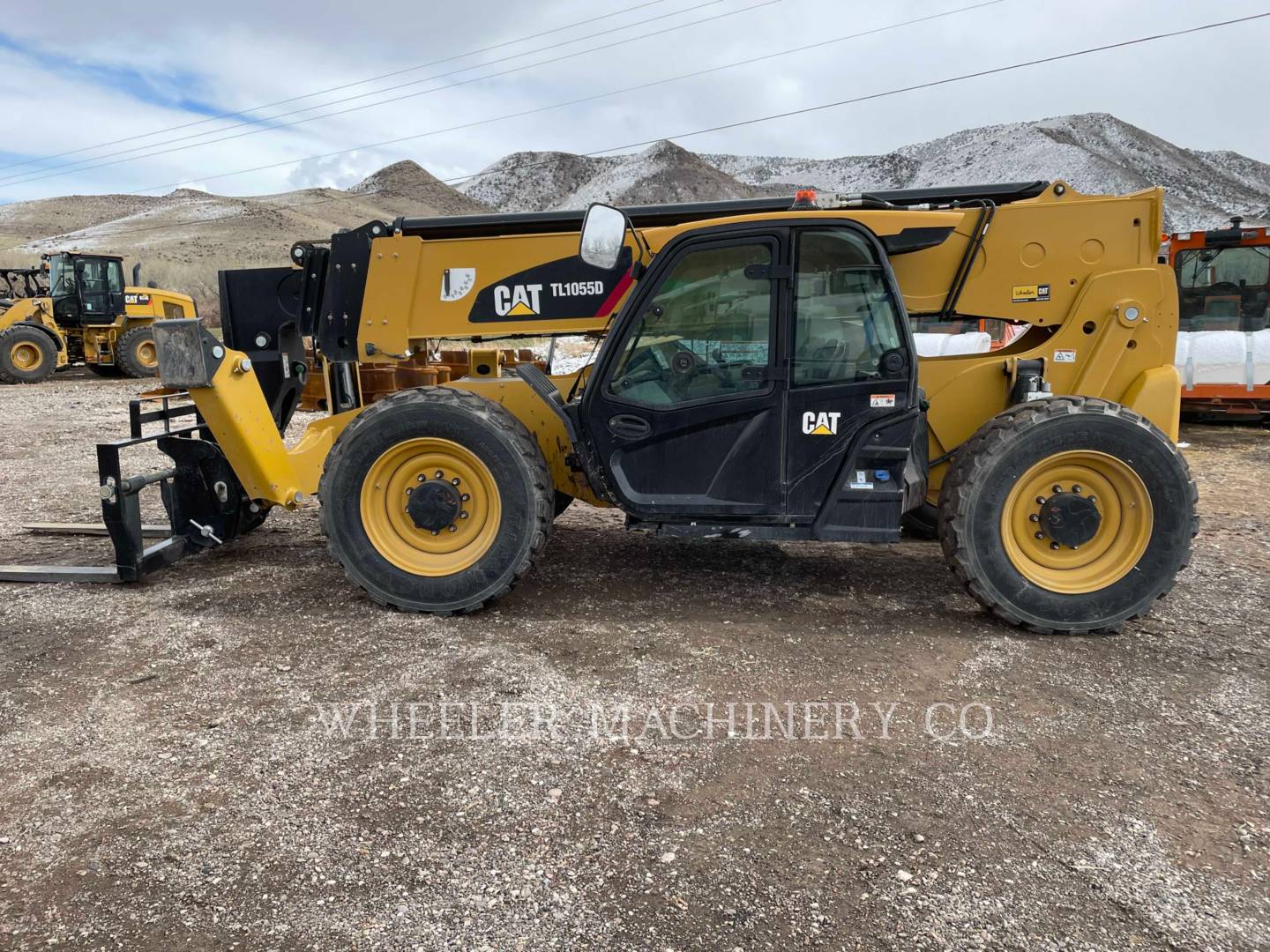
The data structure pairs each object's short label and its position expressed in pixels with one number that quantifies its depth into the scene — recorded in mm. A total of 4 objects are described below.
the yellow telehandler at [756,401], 4156
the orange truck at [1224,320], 10258
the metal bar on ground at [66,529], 6012
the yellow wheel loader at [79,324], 17422
